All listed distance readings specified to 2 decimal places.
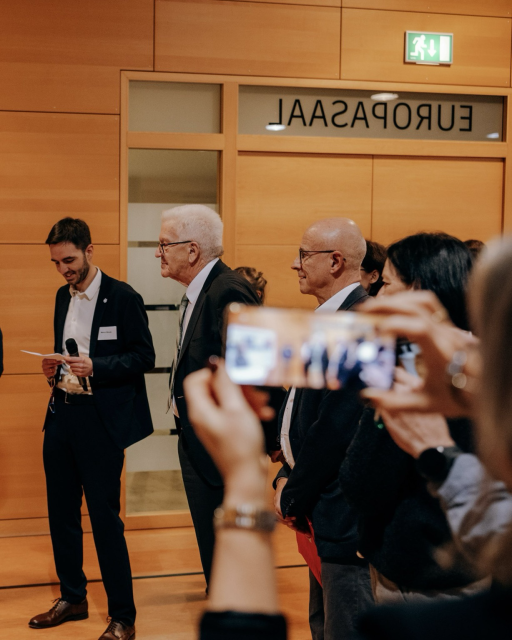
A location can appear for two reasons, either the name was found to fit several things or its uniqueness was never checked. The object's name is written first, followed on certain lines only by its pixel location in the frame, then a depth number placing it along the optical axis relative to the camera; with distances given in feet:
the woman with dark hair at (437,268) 5.32
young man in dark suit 11.18
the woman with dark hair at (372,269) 12.15
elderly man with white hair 10.51
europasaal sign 16.66
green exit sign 17.01
